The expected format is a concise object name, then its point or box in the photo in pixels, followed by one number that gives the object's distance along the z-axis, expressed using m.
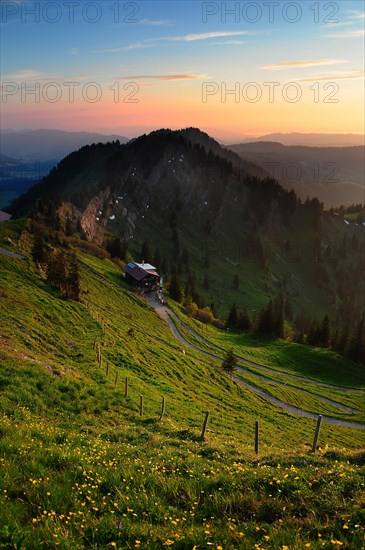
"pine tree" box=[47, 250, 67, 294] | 50.33
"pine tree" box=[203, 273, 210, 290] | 162.71
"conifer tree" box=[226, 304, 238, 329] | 108.62
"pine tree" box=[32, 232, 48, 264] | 58.38
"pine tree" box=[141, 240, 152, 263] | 146.11
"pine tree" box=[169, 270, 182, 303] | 111.51
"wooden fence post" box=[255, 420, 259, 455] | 19.70
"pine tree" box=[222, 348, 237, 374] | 57.73
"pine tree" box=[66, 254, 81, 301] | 50.66
